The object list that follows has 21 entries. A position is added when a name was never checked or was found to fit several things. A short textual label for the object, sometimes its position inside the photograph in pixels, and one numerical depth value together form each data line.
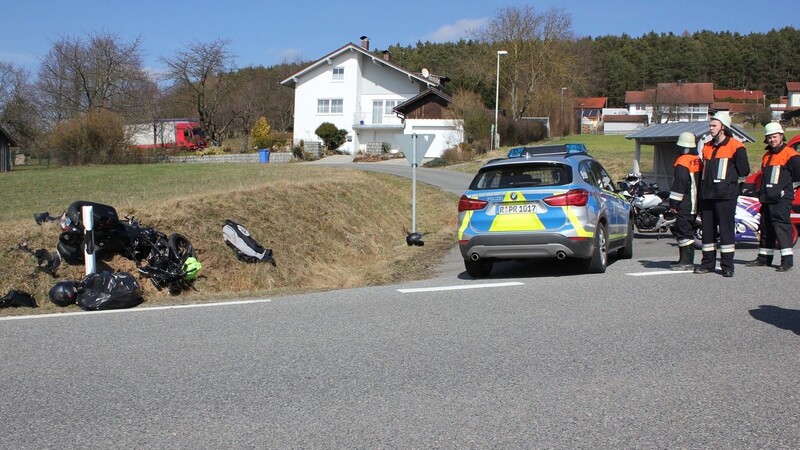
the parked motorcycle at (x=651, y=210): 15.44
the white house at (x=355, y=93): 62.00
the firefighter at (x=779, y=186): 10.03
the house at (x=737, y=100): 104.56
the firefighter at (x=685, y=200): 10.21
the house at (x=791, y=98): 109.94
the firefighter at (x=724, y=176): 9.62
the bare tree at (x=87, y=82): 61.62
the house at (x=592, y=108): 117.36
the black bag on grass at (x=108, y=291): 9.23
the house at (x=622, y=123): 100.54
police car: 10.14
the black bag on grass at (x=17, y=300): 9.77
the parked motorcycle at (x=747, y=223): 13.46
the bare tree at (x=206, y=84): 68.19
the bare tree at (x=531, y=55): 66.88
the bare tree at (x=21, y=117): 62.41
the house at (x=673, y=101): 80.75
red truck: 68.06
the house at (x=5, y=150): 48.16
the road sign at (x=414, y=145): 17.39
